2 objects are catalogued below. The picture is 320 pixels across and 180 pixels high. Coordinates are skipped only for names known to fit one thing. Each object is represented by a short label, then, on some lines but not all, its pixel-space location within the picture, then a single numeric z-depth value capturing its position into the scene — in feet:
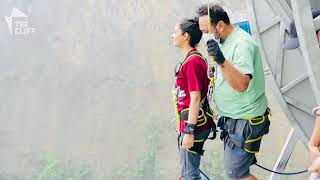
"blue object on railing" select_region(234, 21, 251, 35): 21.34
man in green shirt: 14.89
